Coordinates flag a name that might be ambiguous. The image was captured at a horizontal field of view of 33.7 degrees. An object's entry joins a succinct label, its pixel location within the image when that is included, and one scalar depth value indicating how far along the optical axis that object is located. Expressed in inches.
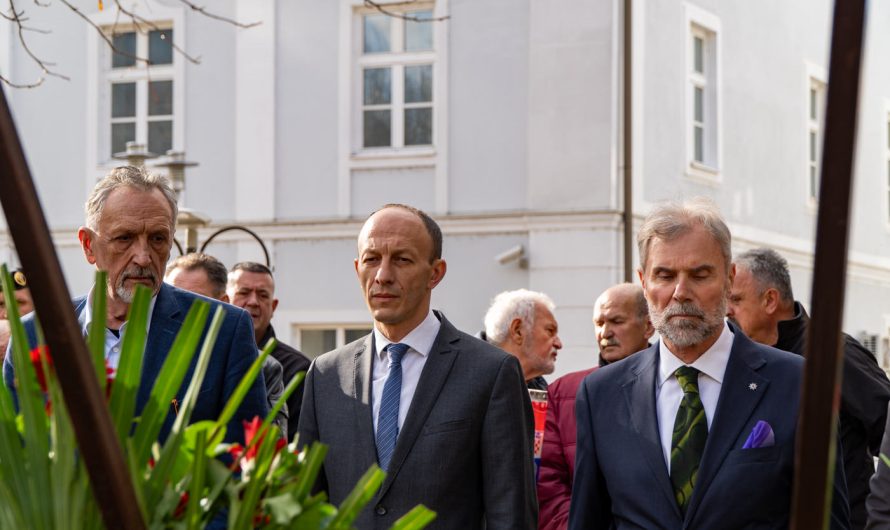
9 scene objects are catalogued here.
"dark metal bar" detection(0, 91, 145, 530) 53.6
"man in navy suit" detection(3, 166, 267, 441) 129.6
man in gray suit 145.6
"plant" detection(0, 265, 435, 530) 61.2
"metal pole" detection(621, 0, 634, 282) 624.1
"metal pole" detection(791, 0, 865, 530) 50.2
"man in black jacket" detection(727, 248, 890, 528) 206.1
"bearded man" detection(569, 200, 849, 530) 132.0
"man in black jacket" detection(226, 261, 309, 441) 264.7
